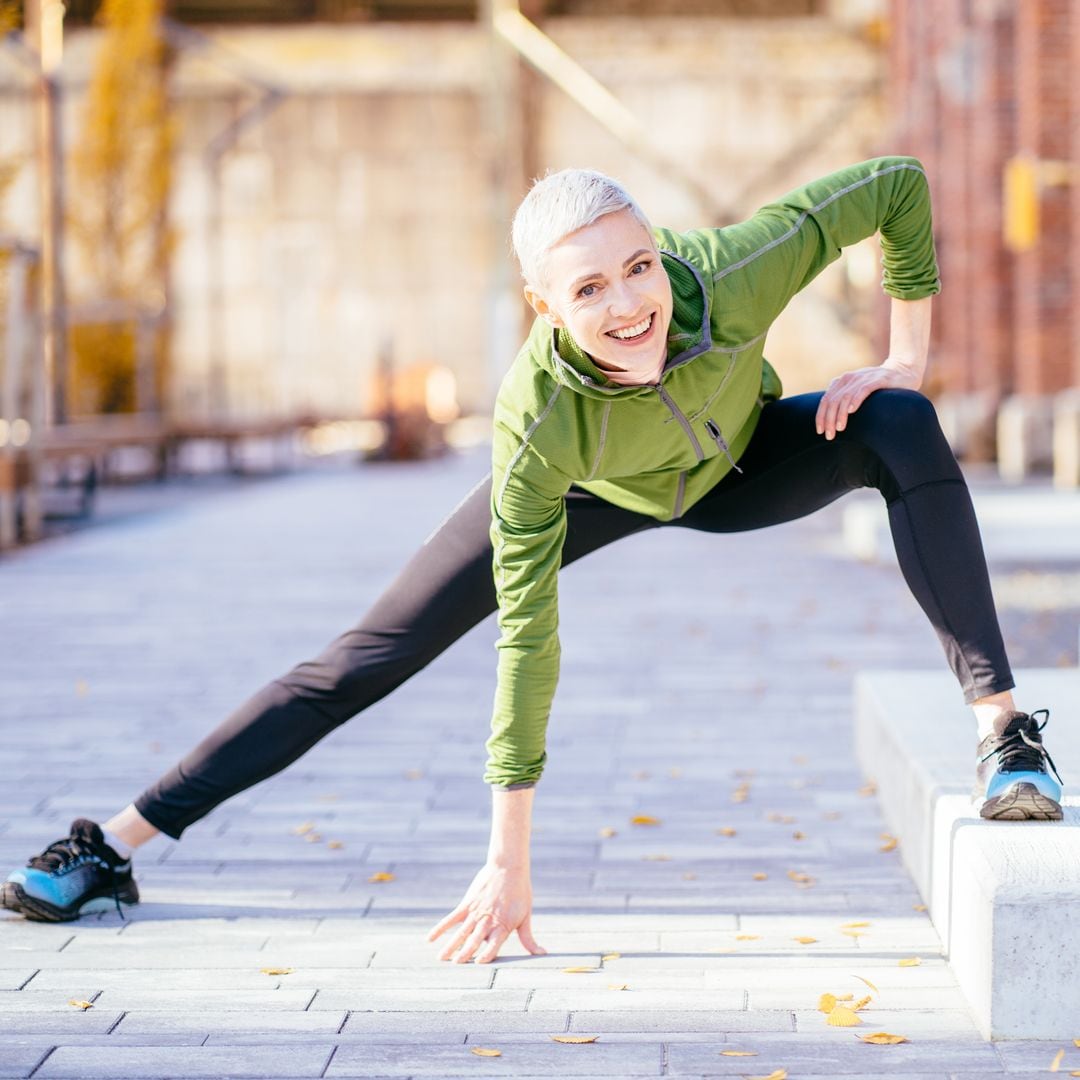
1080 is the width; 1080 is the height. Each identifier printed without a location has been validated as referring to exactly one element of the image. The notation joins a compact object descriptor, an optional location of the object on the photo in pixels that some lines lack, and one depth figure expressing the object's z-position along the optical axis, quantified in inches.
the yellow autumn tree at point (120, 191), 829.8
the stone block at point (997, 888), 122.3
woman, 127.6
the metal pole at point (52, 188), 639.1
